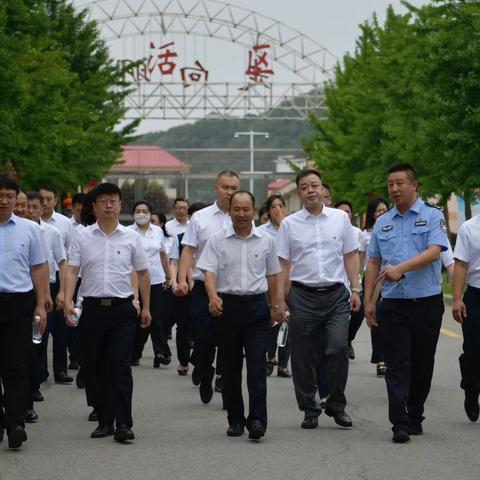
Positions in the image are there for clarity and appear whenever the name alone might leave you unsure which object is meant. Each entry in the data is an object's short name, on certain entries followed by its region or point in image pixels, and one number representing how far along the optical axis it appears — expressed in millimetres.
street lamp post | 108438
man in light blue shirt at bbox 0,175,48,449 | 9359
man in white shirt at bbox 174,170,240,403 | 12242
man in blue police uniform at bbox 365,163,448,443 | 9852
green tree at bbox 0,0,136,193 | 31703
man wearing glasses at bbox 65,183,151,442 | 10023
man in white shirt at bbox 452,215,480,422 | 10453
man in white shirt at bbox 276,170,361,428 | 10508
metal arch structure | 66312
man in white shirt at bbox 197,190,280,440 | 10062
